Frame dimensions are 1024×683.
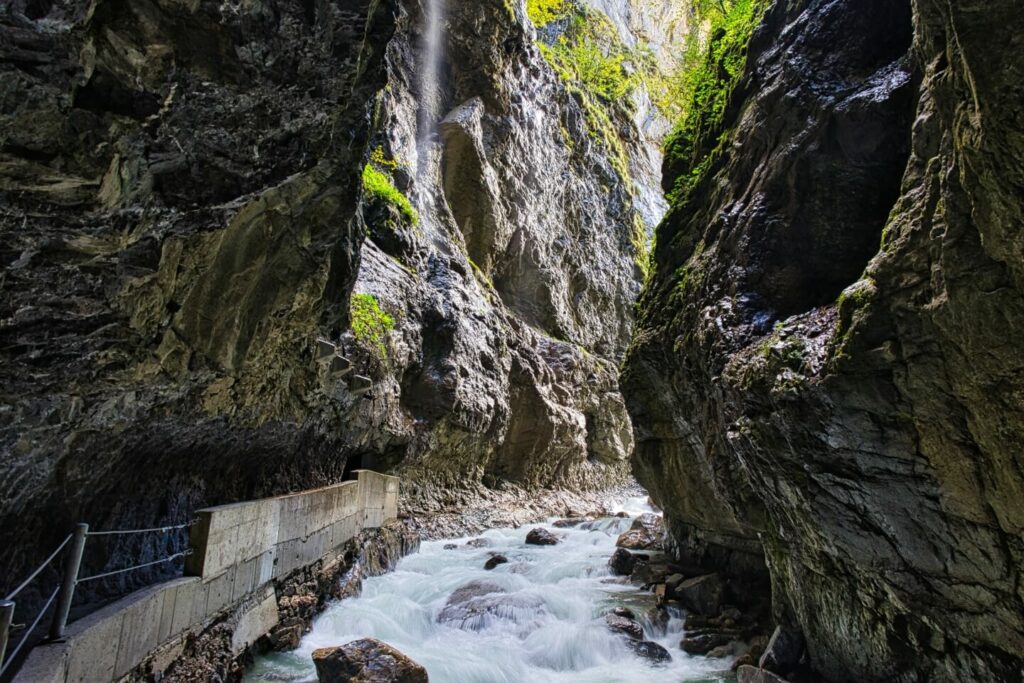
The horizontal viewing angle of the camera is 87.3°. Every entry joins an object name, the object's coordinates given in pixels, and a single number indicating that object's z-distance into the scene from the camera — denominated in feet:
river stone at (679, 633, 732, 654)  26.61
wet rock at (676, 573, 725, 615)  30.35
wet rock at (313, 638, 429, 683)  19.07
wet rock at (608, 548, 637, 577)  40.01
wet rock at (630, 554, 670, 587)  36.10
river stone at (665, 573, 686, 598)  32.62
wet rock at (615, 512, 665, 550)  46.73
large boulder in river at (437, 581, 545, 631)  29.94
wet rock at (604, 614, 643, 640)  27.75
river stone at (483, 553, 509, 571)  40.83
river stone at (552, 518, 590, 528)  62.66
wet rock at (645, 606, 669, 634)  29.09
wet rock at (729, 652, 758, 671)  24.00
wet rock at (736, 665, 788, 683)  20.57
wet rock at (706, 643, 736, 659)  25.75
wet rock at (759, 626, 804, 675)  22.07
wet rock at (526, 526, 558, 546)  51.08
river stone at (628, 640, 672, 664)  25.90
